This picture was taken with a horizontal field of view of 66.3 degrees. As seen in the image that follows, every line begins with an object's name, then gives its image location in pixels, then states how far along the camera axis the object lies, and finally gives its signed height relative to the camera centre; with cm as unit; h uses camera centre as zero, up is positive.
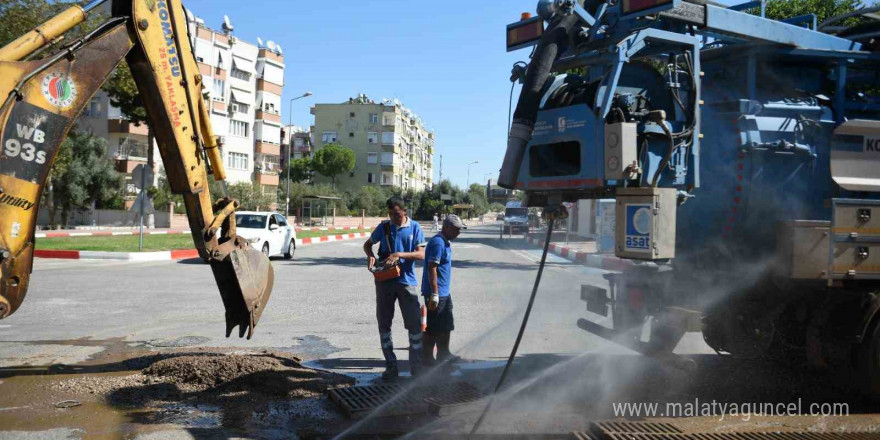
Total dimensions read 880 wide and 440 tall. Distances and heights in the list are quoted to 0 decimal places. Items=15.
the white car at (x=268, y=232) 1912 -51
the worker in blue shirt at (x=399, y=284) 621 -63
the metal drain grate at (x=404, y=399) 513 -146
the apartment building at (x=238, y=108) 4806 +996
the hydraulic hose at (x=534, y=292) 529 -61
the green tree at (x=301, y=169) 9531 +649
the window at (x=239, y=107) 6366 +1030
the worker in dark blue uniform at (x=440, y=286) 642 -67
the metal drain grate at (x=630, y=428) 463 -146
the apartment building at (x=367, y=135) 10188 +1231
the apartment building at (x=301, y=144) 11144 +1179
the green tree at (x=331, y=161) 9275 +751
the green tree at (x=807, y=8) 1730 +551
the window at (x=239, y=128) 6347 +825
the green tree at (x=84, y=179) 3866 +198
